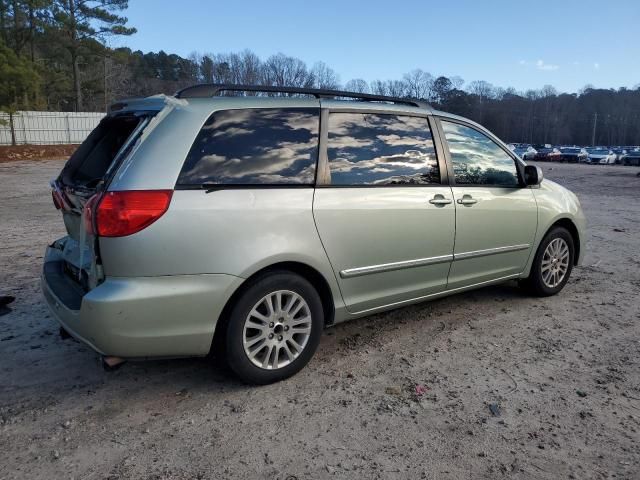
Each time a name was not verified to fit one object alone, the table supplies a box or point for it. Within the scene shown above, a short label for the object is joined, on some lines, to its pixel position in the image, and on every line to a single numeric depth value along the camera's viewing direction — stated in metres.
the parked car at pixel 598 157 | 45.34
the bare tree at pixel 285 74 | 98.06
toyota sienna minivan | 2.74
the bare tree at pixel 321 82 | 97.25
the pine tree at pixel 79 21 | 38.38
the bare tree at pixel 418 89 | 110.62
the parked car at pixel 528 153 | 52.34
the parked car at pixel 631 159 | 43.44
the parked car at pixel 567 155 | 48.94
